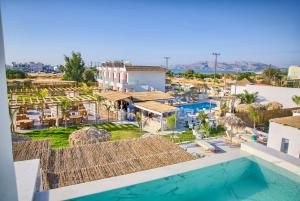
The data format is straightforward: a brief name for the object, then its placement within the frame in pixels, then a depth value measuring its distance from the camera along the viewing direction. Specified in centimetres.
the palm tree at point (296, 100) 2445
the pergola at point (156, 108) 1882
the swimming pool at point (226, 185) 604
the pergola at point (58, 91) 2699
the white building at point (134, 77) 3234
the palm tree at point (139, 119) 1978
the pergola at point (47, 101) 1874
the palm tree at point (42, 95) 2106
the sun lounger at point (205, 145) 1405
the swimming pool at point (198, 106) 2966
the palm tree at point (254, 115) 1950
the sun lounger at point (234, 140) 1560
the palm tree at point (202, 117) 1877
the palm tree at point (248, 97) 2698
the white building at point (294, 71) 5766
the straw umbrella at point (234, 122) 1628
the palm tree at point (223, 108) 2301
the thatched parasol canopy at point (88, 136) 1297
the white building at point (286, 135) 1189
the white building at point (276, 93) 2627
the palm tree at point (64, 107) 1905
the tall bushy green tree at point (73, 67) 4509
